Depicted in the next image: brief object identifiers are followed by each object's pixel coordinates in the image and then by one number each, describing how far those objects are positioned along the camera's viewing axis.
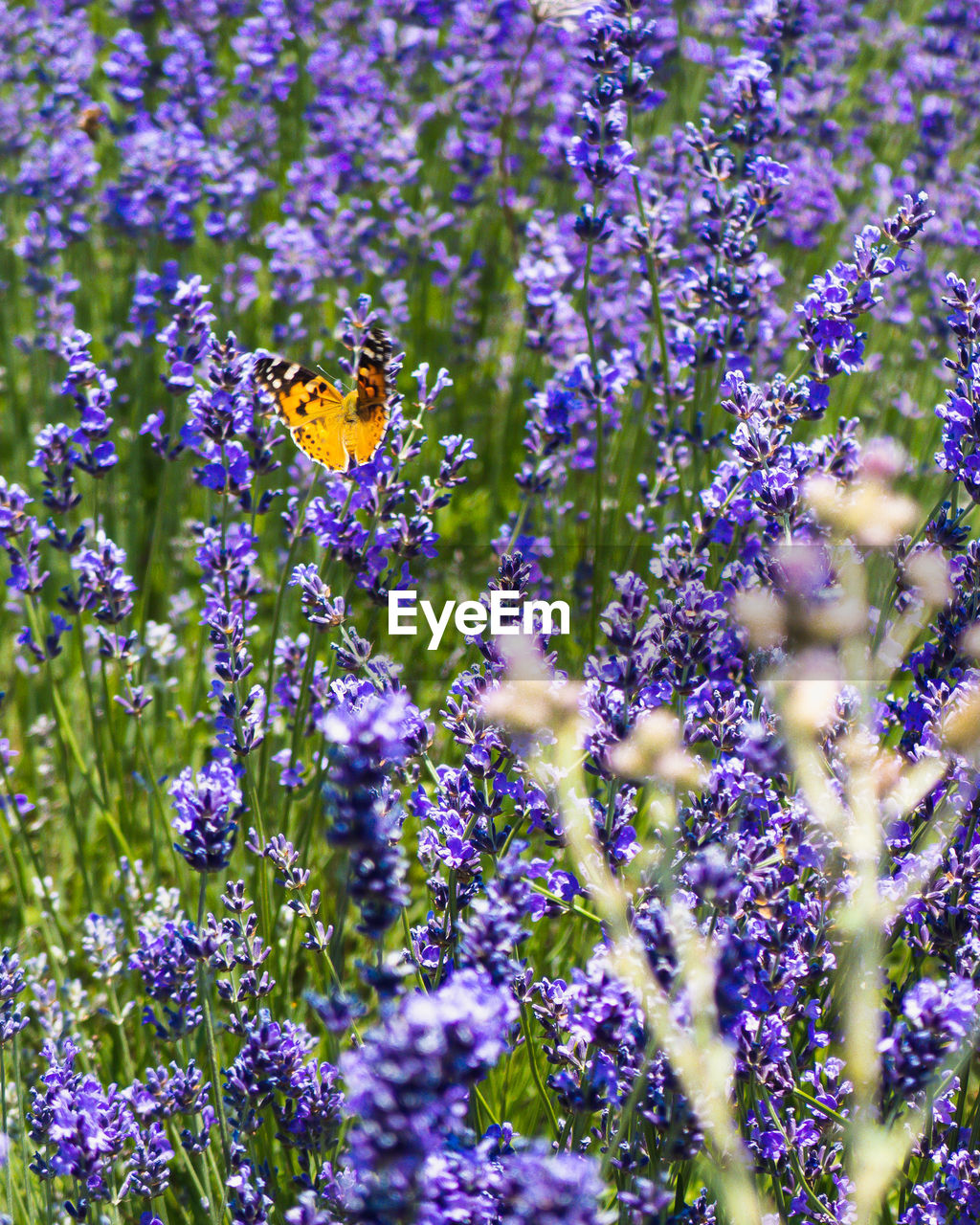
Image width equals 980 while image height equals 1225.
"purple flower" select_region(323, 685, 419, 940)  0.73
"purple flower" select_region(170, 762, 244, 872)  0.84
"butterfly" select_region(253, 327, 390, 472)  0.94
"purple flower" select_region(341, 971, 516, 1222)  0.66
